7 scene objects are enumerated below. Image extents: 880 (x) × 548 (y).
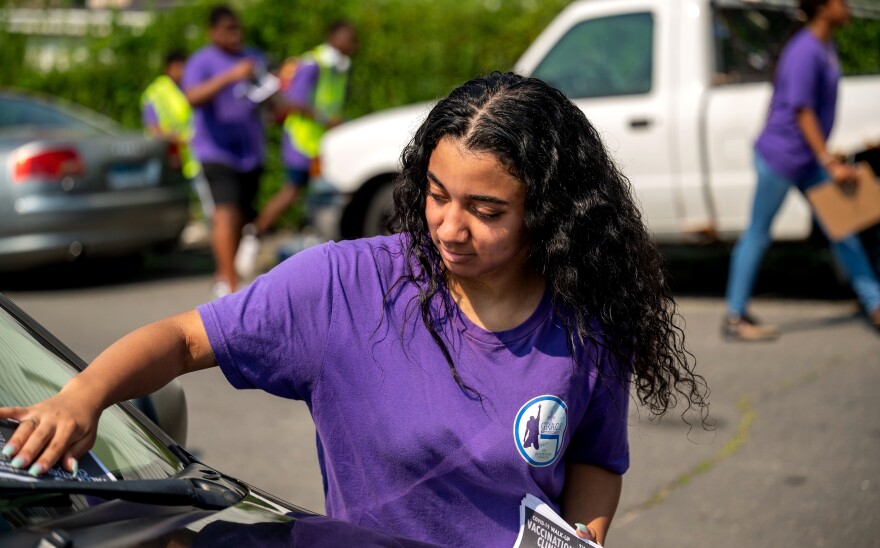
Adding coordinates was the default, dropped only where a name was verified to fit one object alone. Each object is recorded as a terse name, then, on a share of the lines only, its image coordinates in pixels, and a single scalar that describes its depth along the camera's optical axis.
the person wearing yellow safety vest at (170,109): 11.66
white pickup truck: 7.53
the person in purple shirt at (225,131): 8.46
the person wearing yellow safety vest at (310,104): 9.87
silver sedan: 8.84
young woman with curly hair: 2.15
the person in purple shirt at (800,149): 6.61
